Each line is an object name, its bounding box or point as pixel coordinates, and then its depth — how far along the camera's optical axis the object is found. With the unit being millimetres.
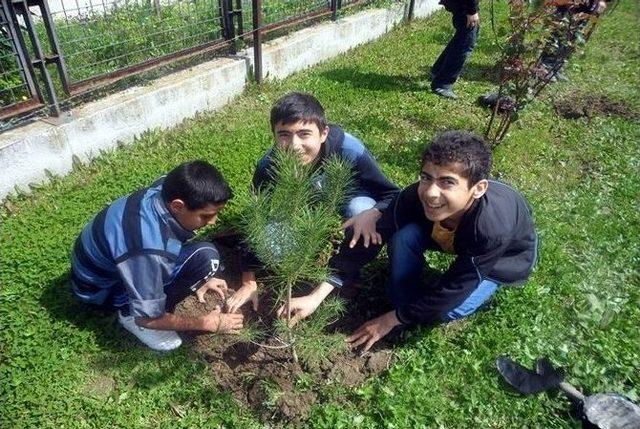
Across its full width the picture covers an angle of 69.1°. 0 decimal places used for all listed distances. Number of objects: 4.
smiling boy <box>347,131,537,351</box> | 2143
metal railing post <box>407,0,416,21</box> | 8023
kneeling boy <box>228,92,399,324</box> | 2533
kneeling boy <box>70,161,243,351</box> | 2098
